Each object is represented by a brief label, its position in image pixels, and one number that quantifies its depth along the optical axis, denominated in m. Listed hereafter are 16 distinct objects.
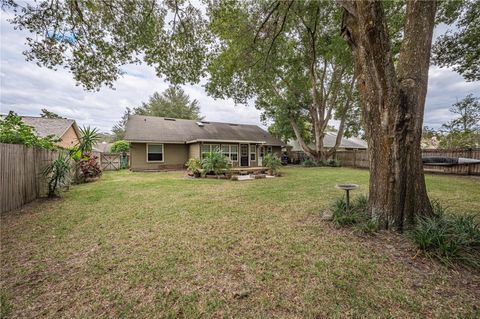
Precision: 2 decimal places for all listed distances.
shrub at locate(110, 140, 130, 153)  18.67
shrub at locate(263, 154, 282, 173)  11.98
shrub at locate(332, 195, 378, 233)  3.31
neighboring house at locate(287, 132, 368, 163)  25.27
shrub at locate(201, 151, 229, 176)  10.35
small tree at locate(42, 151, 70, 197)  6.05
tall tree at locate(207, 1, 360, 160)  7.74
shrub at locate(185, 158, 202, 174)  10.69
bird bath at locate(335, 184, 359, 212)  3.96
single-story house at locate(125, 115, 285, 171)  14.43
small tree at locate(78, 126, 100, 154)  8.79
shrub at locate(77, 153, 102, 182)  9.40
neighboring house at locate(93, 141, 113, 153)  32.24
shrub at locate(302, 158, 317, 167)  18.23
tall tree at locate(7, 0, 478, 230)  3.12
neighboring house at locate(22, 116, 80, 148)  14.26
